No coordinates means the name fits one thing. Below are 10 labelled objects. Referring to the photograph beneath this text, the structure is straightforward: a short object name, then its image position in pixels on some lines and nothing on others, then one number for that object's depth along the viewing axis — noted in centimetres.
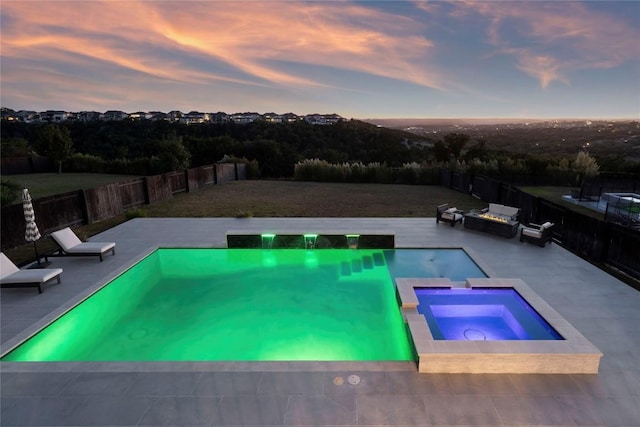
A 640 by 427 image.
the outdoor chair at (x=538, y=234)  894
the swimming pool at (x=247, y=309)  518
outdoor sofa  1038
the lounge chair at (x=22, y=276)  636
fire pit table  980
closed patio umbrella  727
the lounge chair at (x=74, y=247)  812
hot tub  415
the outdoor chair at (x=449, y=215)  1119
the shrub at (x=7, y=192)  1078
